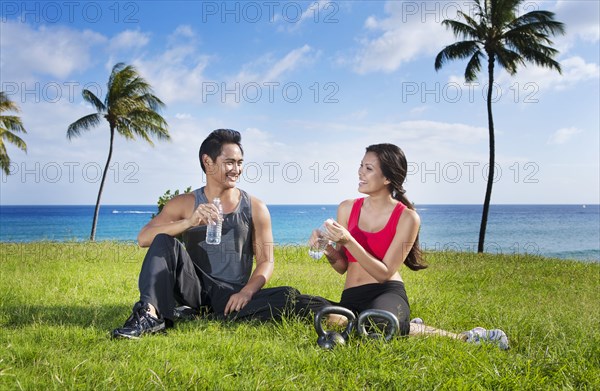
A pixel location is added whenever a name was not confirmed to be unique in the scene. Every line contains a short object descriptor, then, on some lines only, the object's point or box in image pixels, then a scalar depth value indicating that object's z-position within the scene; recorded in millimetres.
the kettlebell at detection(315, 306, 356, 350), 4457
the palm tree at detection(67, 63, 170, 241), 27672
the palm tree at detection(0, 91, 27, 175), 30703
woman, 4922
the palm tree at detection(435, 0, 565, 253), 20359
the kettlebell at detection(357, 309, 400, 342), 4523
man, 5125
